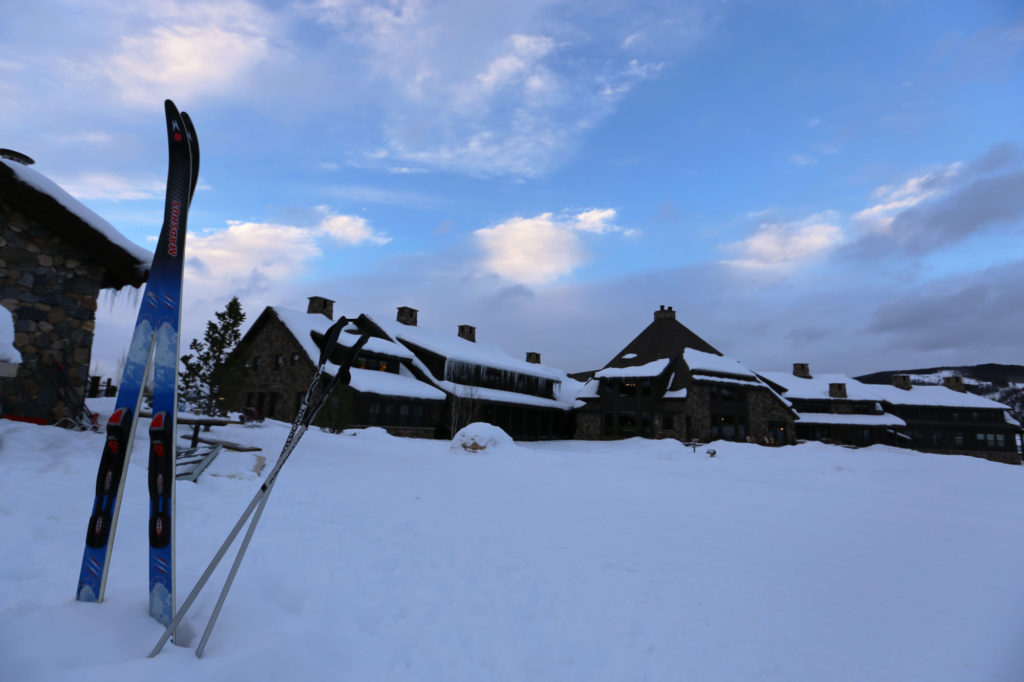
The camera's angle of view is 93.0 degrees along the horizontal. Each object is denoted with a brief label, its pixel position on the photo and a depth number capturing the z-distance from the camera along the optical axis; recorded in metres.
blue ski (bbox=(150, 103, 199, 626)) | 2.96
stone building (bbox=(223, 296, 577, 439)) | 26.62
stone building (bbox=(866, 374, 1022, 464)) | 42.22
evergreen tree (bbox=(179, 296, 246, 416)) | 21.50
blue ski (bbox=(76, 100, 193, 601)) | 3.02
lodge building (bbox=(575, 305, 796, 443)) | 33.56
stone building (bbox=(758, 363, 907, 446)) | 40.31
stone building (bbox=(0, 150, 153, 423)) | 7.34
